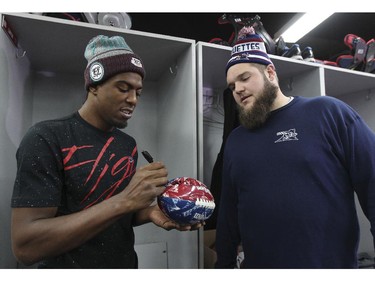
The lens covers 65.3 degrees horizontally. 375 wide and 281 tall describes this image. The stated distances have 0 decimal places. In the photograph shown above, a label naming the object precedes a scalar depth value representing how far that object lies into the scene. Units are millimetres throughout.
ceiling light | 3664
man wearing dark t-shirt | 871
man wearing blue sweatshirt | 1121
